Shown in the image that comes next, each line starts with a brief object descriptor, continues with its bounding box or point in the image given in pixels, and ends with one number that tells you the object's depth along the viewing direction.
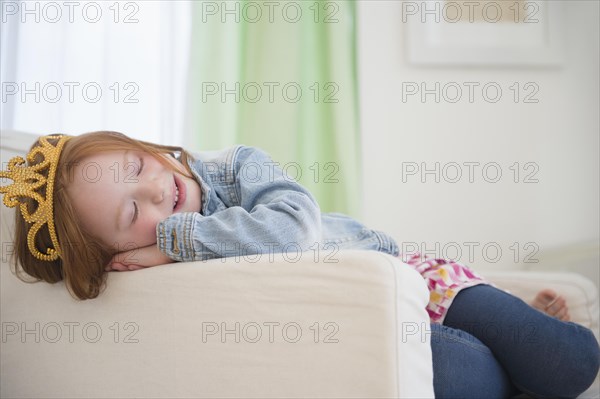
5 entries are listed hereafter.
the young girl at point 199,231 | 0.88
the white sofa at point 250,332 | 0.69
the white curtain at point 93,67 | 1.79
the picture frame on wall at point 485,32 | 1.71
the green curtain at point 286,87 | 1.78
